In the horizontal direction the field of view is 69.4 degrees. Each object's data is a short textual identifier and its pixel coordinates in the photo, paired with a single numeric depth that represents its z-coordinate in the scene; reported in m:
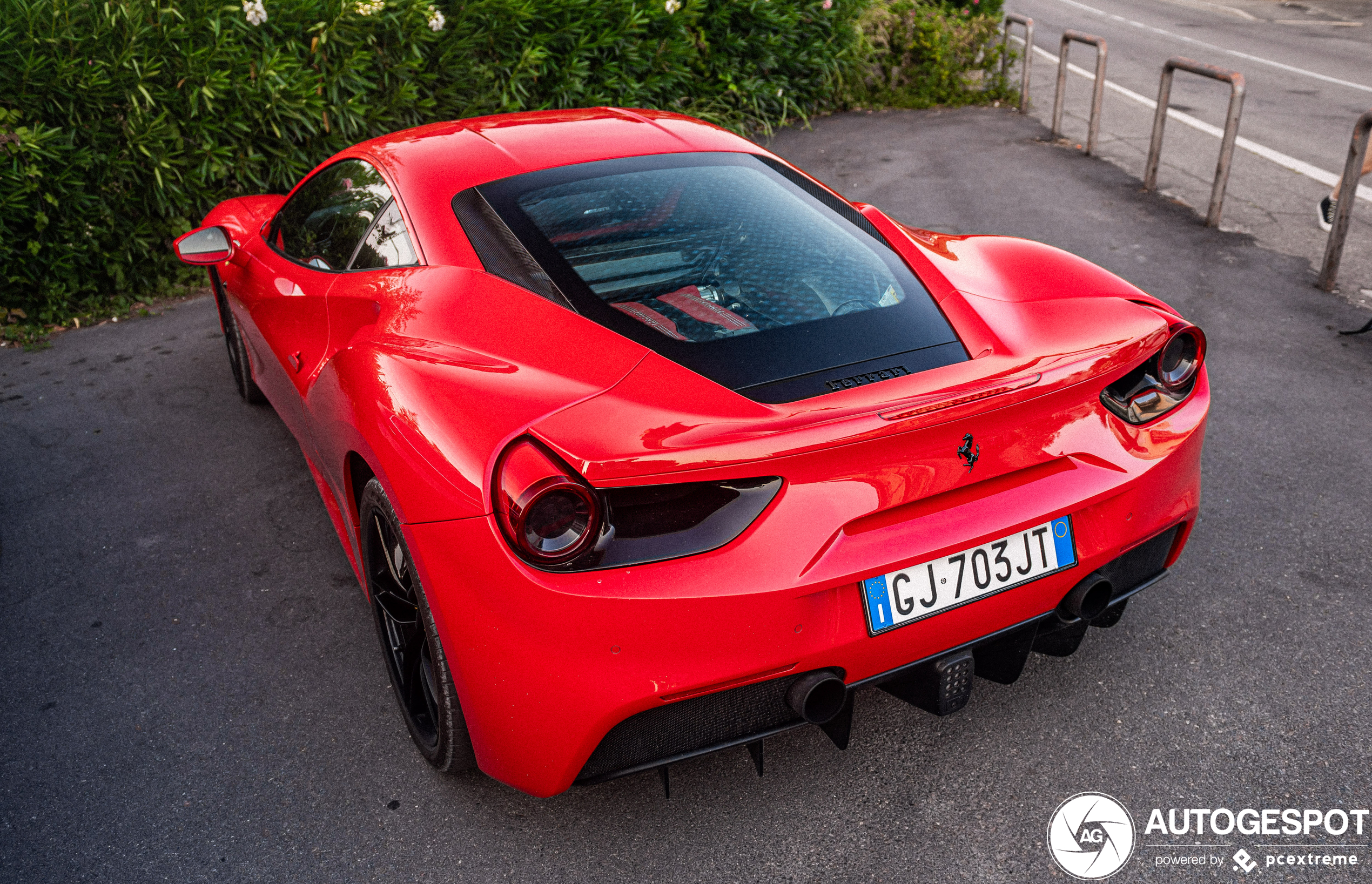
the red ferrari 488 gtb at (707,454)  1.82
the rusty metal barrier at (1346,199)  5.02
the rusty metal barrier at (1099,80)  8.27
